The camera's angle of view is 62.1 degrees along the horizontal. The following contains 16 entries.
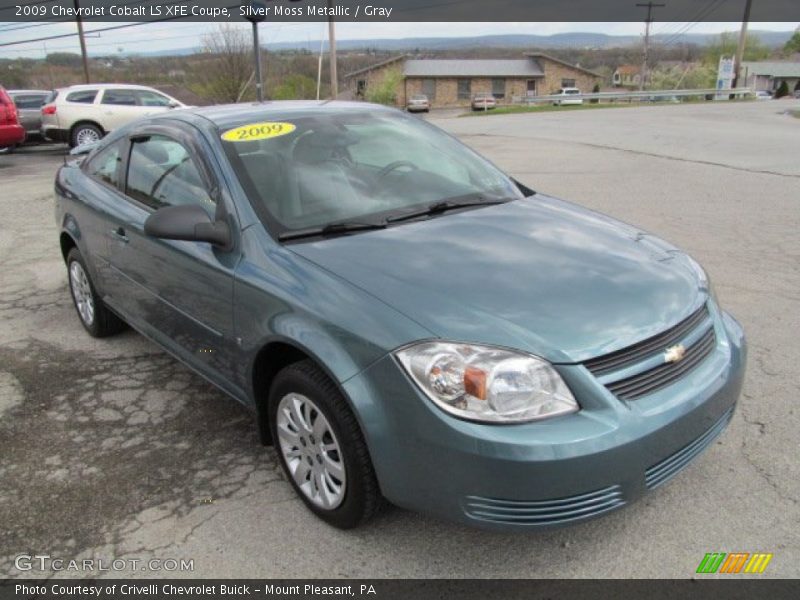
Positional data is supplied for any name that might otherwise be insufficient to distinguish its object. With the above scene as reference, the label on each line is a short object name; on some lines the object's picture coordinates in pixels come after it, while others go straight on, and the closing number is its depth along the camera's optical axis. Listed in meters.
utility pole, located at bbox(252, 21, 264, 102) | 20.67
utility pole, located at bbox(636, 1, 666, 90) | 57.12
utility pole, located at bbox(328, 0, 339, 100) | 30.25
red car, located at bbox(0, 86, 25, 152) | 13.58
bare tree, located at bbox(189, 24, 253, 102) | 35.16
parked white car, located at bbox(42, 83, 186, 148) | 15.47
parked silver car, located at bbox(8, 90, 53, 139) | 17.76
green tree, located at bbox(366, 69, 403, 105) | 65.62
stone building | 75.19
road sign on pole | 42.34
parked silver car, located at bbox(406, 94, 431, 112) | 56.97
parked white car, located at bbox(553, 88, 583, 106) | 42.06
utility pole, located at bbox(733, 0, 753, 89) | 43.87
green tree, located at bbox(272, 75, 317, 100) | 45.13
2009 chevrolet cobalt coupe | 2.11
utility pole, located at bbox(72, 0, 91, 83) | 31.98
